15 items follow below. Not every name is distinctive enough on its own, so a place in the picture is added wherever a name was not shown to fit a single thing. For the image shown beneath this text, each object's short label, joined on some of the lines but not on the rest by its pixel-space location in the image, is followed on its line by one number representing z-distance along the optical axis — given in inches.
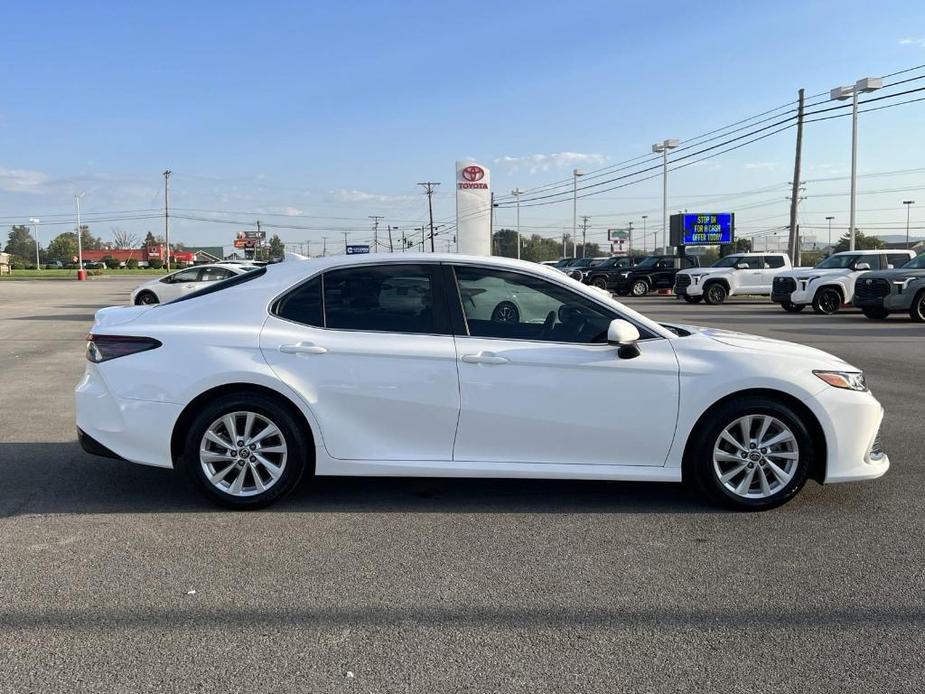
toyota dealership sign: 1212.5
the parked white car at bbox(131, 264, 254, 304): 864.3
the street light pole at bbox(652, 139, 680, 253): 1910.3
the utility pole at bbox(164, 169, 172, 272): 3688.5
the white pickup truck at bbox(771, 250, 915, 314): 898.1
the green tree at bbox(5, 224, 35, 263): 7043.8
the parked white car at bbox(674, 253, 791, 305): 1139.3
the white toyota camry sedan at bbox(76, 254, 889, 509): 192.2
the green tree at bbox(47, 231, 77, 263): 5866.1
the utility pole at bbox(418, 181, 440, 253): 3777.8
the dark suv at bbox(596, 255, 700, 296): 1397.6
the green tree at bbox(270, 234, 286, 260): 6199.8
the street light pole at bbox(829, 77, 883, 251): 1232.2
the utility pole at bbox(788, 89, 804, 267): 1497.3
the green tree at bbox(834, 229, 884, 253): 3518.7
